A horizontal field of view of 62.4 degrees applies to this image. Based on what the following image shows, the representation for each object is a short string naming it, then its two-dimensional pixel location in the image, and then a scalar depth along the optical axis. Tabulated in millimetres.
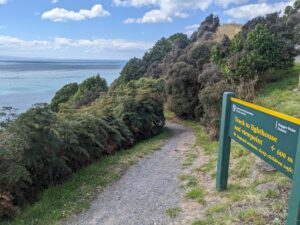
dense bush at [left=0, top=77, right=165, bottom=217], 4034
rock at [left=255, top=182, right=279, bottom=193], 3457
